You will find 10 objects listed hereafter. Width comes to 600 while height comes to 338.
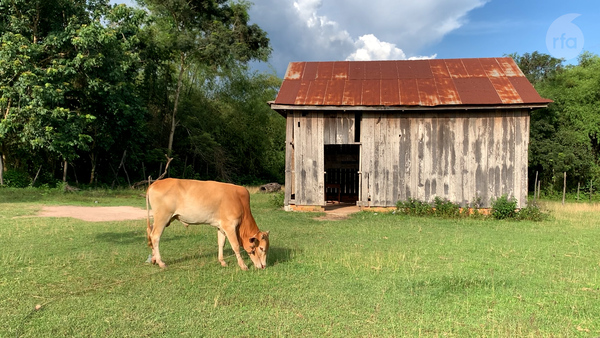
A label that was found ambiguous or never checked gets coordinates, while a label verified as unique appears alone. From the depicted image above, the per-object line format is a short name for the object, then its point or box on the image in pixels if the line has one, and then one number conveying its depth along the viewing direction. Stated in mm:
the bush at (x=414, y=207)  12886
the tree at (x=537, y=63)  31103
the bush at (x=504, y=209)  12367
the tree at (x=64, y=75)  15328
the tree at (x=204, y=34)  22969
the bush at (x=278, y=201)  14789
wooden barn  13000
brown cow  6180
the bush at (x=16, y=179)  17481
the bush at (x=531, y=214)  12109
